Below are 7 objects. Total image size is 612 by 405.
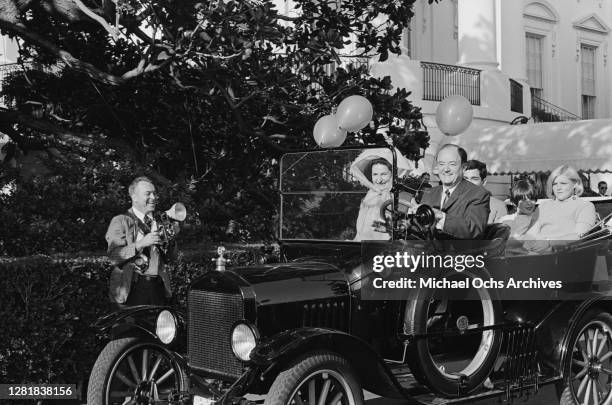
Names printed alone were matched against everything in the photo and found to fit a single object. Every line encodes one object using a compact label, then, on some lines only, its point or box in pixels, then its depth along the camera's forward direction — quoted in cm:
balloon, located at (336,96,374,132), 676
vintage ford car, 494
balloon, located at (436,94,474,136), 678
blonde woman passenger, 659
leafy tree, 796
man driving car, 560
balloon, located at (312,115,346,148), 669
